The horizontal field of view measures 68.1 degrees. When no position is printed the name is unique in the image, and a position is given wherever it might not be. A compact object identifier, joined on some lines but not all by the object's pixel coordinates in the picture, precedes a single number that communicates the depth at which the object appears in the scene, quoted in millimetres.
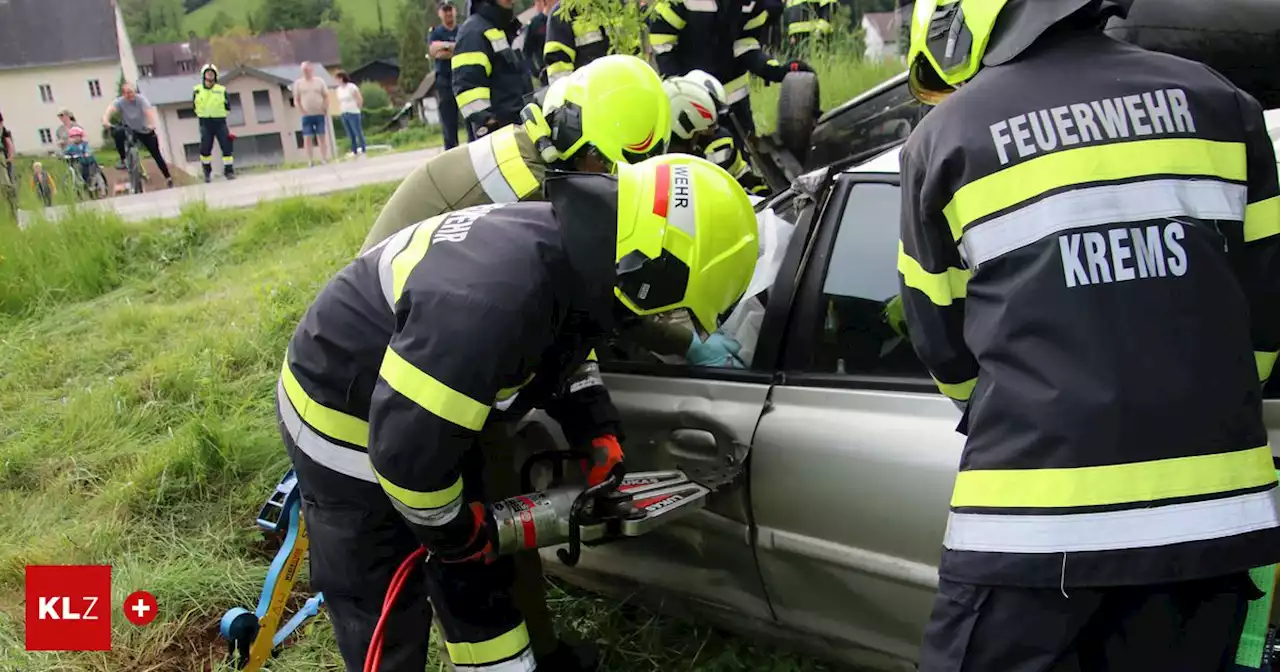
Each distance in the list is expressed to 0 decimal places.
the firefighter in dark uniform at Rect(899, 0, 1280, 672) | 1313
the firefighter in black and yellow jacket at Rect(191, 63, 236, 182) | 12414
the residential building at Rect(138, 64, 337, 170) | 58688
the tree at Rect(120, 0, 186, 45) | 86312
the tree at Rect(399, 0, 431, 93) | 64375
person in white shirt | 14094
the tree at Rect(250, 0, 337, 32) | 86625
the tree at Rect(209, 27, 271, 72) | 74062
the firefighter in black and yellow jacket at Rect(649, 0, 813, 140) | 5500
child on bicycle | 15323
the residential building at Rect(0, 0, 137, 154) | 55000
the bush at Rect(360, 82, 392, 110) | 68812
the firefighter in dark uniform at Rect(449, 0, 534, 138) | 5520
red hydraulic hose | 2094
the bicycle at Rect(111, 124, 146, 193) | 12648
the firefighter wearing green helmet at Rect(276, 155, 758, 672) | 1737
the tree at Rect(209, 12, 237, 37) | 84875
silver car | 1977
